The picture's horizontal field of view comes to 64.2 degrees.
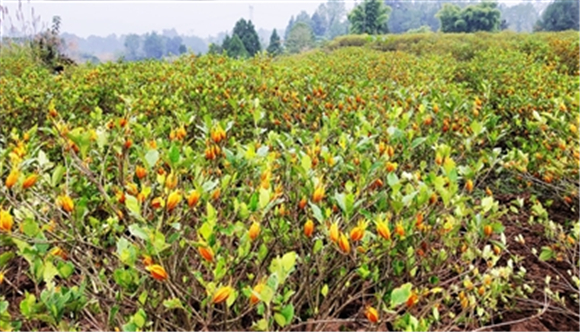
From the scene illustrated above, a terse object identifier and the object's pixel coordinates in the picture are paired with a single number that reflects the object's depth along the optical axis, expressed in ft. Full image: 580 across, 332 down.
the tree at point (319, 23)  366.63
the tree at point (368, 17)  129.59
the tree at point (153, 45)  358.84
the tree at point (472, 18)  128.26
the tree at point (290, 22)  384.10
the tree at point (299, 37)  167.63
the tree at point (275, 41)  161.17
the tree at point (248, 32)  154.40
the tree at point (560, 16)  134.72
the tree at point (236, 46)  117.75
